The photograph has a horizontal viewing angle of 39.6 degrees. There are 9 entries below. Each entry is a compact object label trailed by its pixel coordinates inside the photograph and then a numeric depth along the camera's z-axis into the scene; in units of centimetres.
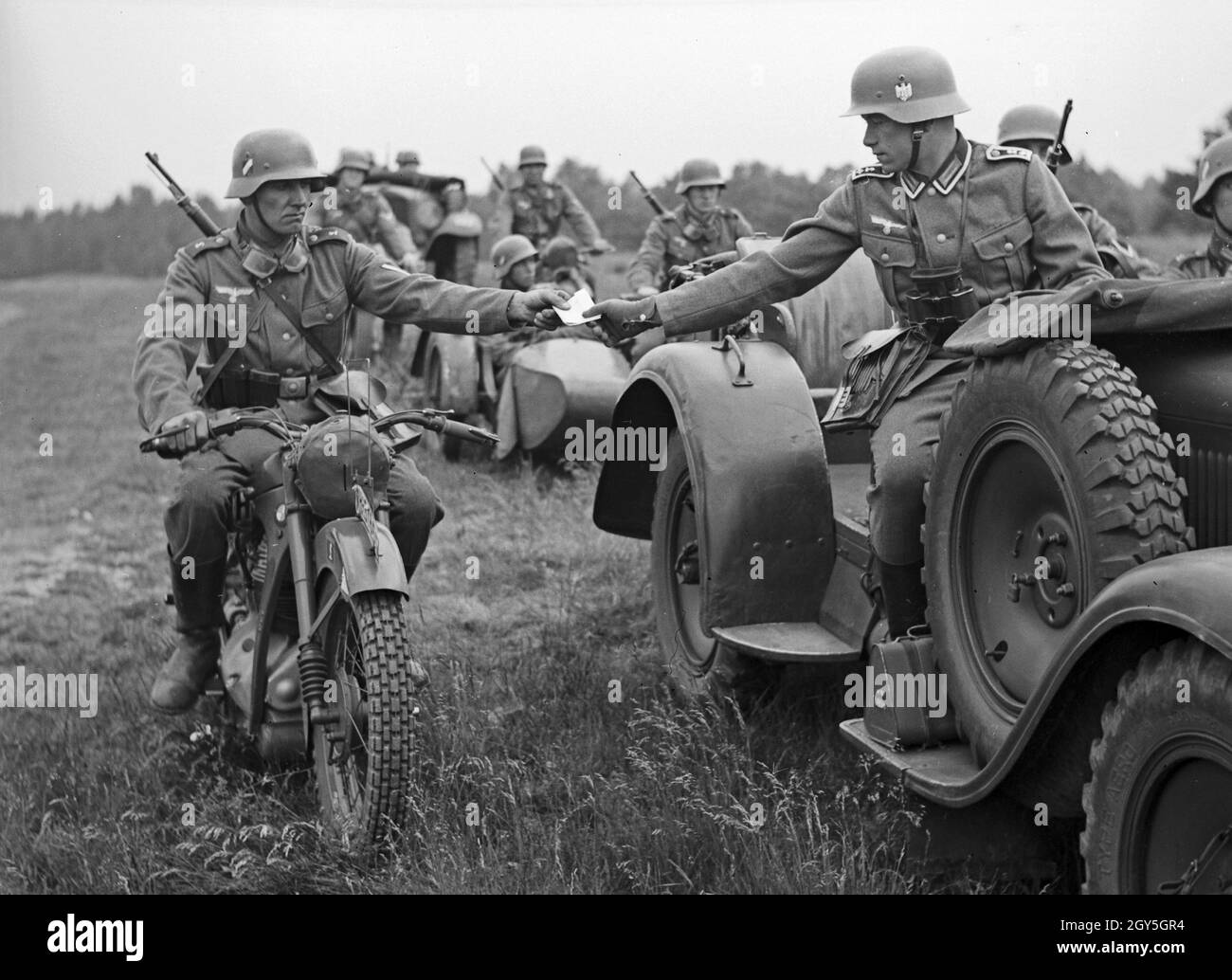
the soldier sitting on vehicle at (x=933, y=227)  480
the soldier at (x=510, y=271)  1159
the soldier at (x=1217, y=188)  625
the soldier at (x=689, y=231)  1345
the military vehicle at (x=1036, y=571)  324
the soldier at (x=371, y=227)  1530
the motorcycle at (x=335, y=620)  452
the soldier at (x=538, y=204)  1566
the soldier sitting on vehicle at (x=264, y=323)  528
